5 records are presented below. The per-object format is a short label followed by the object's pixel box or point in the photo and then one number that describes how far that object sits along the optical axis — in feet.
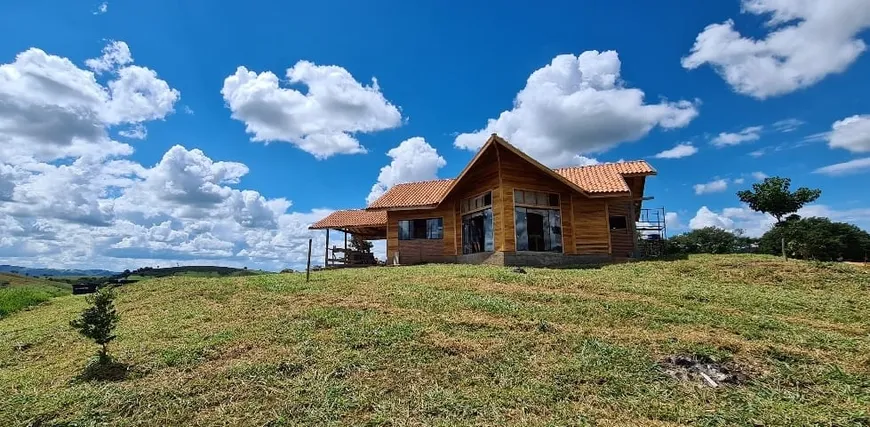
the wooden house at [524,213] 62.69
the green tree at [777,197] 127.95
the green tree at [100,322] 26.48
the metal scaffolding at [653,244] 84.33
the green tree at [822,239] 84.86
